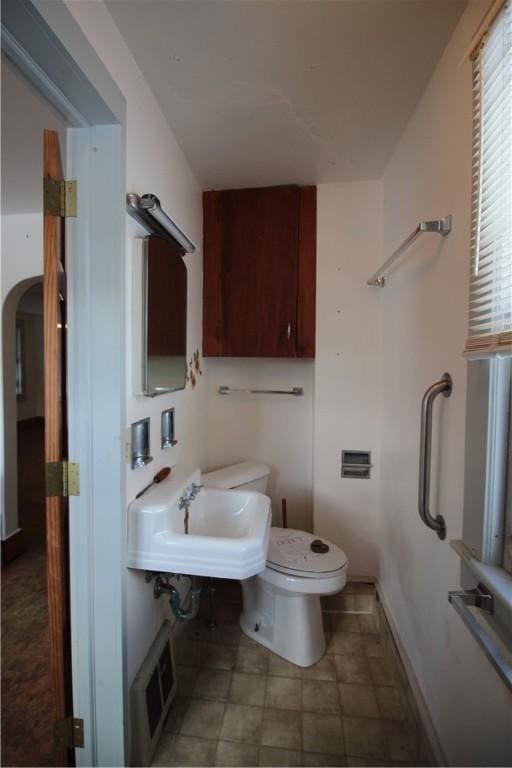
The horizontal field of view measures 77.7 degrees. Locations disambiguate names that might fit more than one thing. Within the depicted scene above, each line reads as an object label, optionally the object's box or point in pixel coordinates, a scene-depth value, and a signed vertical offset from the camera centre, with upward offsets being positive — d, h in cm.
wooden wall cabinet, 185 +59
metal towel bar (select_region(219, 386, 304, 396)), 204 -14
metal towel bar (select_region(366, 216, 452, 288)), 99 +47
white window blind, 70 +42
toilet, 142 -108
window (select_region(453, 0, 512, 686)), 69 +7
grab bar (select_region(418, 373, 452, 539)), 98 -25
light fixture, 102 +54
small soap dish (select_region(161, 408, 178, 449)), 133 -26
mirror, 112 +21
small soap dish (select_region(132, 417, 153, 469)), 107 -26
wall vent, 105 -117
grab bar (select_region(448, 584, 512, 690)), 65 -58
